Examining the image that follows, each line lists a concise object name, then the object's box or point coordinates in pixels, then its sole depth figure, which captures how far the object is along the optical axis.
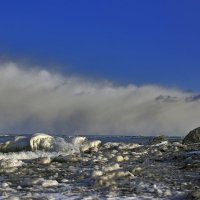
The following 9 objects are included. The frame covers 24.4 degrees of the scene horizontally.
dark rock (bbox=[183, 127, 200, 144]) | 34.50
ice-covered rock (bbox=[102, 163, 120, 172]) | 12.85
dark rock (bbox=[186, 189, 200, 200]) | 8.36
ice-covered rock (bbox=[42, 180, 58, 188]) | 10.64
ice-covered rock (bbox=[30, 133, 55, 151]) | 28.59
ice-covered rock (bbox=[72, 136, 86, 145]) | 30.63
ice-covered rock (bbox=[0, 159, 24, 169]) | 15.71
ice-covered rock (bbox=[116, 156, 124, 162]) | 18.66
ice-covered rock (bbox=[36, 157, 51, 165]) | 17.91
